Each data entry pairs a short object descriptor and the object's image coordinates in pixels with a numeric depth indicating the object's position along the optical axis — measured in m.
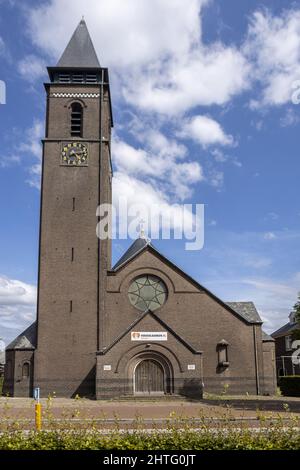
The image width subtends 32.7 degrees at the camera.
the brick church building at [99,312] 32.47
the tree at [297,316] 32.66
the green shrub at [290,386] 38.25
